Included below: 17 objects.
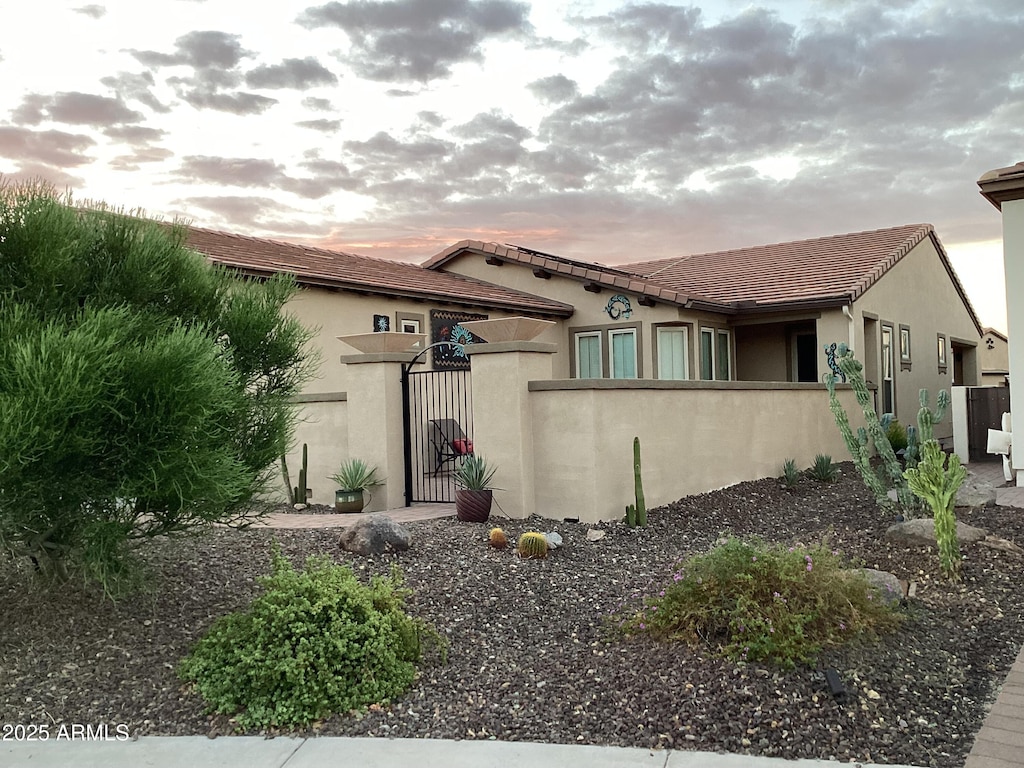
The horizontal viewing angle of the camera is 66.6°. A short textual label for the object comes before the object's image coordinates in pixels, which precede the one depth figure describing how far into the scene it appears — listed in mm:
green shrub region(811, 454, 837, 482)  12602
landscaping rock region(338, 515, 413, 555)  7195
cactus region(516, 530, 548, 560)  7422
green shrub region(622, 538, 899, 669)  4734
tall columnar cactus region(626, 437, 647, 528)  8961
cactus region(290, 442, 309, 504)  10984
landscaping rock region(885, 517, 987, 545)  7172
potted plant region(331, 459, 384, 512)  9969
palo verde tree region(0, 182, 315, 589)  4340
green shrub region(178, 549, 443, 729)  4414
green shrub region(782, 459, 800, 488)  11969
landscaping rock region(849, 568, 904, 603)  5617
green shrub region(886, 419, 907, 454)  15378
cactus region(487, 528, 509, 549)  7656
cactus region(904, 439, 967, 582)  6438
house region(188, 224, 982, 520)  9148
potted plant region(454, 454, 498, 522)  8742
